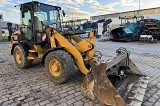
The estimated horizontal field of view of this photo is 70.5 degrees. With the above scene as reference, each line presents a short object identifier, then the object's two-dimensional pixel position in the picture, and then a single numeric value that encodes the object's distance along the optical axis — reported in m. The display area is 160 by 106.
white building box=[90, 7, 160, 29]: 20.86
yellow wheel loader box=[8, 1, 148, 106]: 2.13
